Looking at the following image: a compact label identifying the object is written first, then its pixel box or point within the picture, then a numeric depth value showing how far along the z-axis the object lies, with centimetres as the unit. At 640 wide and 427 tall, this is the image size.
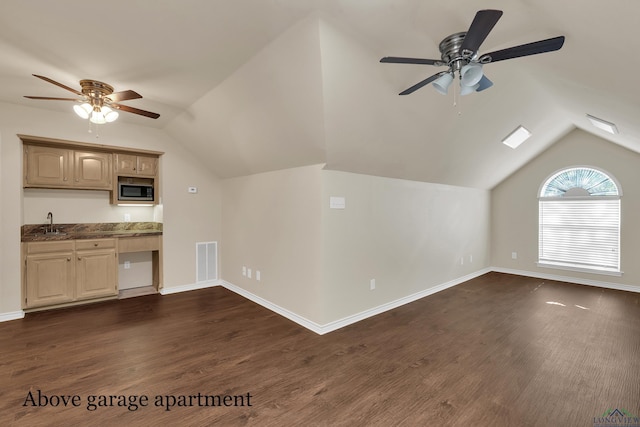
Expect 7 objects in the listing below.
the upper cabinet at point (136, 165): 449
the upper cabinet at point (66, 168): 383
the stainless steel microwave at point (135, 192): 454
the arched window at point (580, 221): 526
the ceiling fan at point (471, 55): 150
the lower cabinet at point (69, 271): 370
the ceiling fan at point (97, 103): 282
